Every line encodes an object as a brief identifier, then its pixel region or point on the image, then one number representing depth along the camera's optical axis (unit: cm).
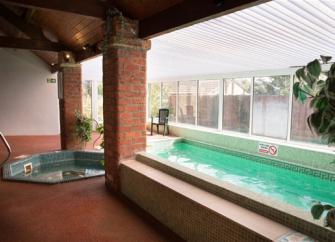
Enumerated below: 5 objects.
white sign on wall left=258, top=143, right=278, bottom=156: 608
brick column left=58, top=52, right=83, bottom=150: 583
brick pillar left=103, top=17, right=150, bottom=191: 317
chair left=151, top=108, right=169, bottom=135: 951
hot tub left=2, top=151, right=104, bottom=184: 458
